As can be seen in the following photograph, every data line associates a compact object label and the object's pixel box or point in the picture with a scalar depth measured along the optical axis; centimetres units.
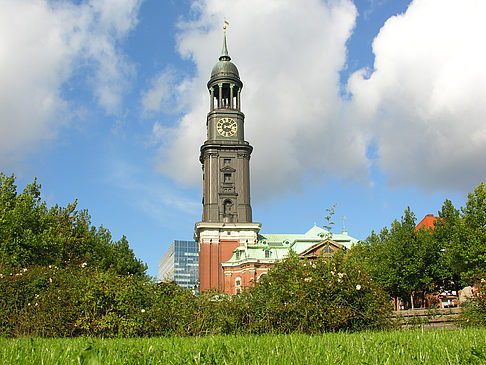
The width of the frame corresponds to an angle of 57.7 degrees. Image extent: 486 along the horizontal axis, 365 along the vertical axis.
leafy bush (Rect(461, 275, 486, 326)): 1287
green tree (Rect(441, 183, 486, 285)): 3409
